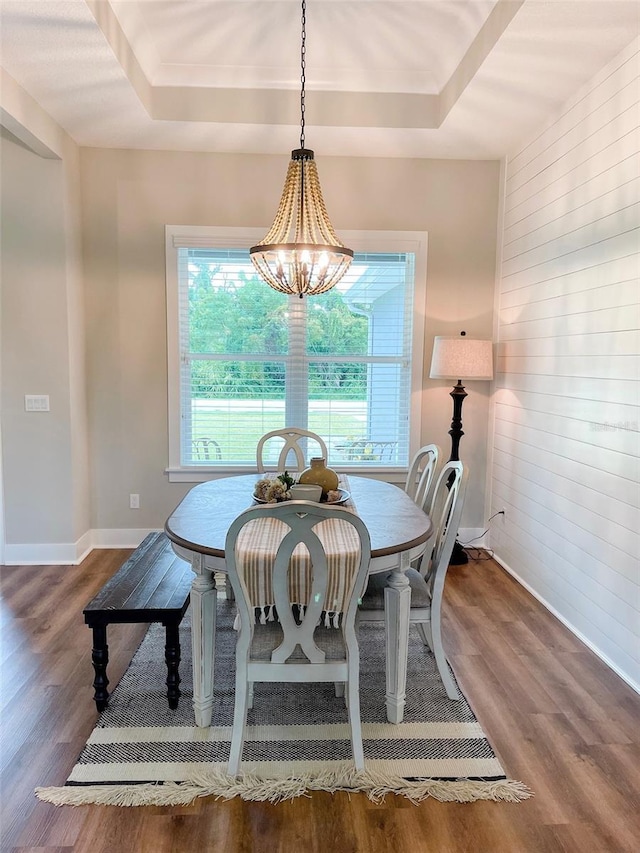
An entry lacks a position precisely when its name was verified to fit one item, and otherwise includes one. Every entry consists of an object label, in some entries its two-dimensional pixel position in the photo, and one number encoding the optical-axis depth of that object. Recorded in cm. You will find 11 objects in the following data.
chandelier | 221
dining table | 187
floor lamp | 347
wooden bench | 200
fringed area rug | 173
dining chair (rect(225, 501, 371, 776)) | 161
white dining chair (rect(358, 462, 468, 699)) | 212
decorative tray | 231
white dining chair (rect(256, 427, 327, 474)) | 311
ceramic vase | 235
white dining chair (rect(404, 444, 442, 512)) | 261
